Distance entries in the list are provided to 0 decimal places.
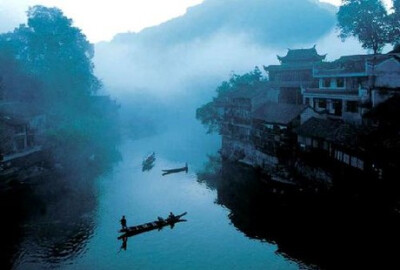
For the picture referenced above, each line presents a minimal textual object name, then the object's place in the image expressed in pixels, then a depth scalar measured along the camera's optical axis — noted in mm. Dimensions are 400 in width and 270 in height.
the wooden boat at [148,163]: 58000
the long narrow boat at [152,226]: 31844
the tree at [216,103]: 71250
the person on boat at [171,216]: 34512
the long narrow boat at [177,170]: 54716
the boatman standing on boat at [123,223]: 32578
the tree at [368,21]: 61844
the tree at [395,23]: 58531
